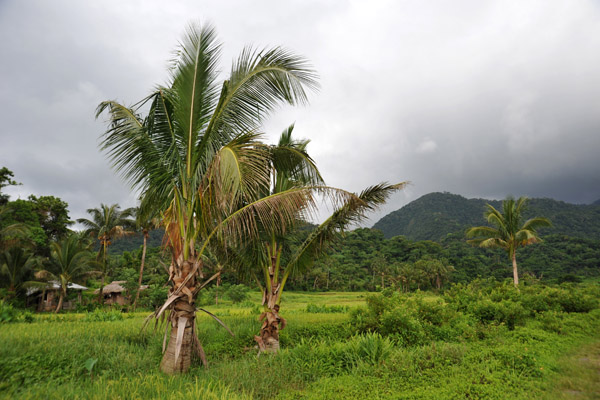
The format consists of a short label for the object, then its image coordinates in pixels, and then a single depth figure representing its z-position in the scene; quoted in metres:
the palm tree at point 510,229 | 18.03
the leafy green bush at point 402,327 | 7.25
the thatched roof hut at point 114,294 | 28.05
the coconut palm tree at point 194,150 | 5.42
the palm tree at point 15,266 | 20.22
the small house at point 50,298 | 24.45
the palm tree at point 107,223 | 26.86
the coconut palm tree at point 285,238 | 6.88
